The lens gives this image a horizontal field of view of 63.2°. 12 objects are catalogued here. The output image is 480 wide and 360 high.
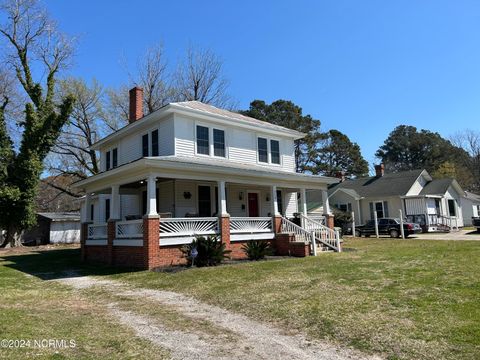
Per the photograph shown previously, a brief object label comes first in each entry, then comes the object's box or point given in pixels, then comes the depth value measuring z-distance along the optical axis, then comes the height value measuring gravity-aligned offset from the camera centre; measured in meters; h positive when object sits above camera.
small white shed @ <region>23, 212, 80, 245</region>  34.41 +0.81
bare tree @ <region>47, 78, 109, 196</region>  36.28 +9.65
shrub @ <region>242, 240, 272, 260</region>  15.76 -0.71
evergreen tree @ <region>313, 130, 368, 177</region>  56.46 +10.72
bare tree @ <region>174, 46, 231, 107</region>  38.59 +14.30
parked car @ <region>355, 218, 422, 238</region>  27.84 +0.00
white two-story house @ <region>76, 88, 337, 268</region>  15.22 +2.50
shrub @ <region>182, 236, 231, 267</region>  14.24 -0.65
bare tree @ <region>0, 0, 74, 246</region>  27.41 +5.73
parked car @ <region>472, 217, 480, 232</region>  28.41 +0.16
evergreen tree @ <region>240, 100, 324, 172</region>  52.41 +15.00
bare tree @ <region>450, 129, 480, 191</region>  68.00 +10.33
